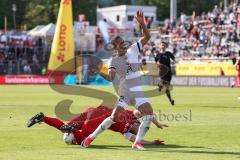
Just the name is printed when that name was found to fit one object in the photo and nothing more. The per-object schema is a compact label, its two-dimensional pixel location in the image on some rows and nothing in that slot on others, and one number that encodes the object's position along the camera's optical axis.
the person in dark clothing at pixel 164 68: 25.14
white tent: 64.19
